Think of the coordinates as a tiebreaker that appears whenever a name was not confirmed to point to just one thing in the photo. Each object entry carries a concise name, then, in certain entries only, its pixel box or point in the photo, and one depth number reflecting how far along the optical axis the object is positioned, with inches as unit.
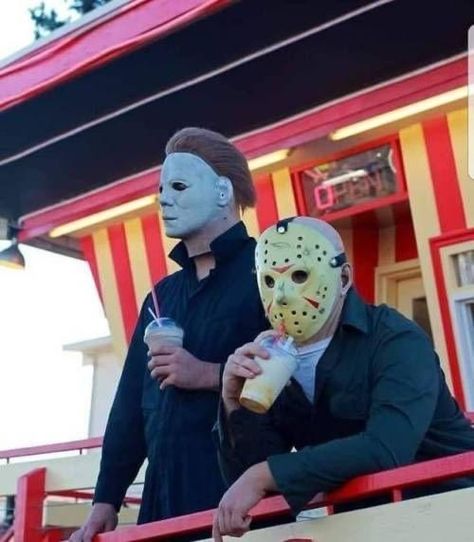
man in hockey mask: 75.5
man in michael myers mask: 94.0
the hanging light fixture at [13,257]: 249.6
